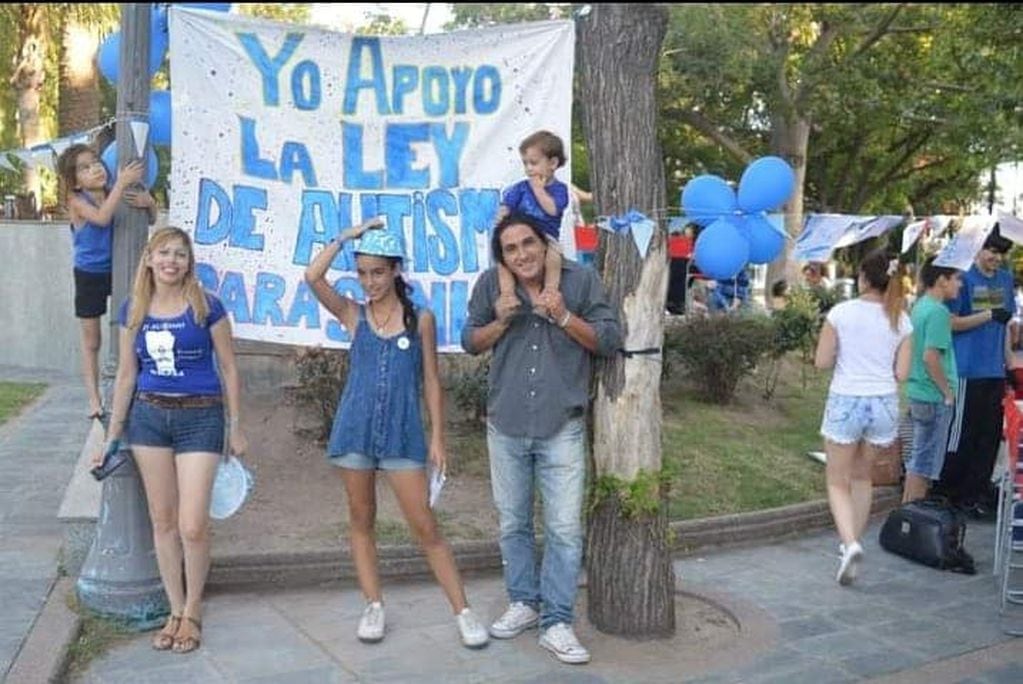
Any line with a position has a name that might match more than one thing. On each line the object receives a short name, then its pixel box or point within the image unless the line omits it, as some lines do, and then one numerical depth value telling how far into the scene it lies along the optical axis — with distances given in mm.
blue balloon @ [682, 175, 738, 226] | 6844
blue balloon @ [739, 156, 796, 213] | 6914
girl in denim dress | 4438
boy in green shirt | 6359
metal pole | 4832
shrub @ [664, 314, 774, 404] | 9539
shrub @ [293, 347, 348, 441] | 7016
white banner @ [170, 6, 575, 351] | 5086
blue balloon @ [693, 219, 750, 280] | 6930
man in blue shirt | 6734
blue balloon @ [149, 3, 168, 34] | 5250
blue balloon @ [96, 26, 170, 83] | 5340
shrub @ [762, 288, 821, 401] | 10234
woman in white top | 5660
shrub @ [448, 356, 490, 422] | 7539
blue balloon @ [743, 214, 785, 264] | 7012
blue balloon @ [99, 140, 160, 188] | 5160
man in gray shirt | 4418
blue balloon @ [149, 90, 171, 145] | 5457
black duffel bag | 5973
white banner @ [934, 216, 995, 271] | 6234
